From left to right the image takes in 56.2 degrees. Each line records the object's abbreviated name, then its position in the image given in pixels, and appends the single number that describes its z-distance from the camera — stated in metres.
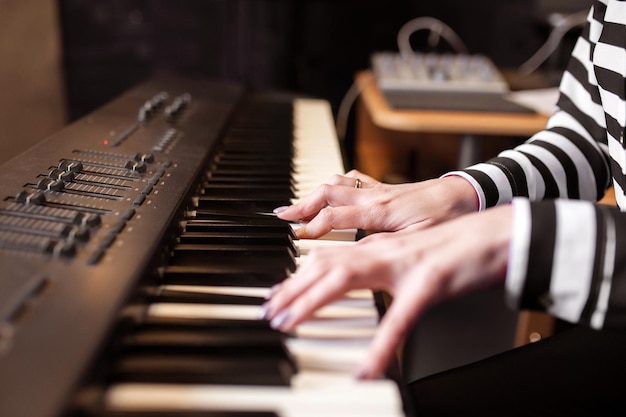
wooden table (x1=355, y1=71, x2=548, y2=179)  1.26
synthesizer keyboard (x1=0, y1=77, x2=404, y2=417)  0.38
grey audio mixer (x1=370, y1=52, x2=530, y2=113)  1.37
